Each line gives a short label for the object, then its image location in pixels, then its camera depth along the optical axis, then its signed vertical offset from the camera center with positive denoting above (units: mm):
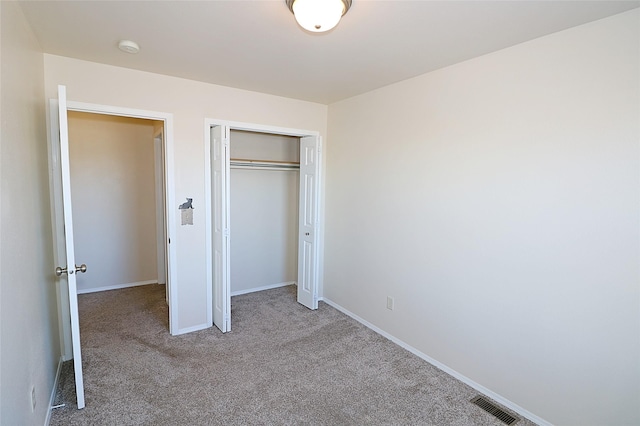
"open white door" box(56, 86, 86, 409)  1980 -327
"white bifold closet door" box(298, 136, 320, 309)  3902 -359
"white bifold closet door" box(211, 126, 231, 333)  3248 -337
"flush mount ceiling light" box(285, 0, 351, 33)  1561 +866
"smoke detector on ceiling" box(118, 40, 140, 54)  2270 +990
